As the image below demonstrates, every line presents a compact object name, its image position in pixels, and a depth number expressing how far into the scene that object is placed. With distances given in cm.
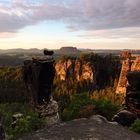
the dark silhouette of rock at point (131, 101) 2204
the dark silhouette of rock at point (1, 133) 1075
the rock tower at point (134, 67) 8149
